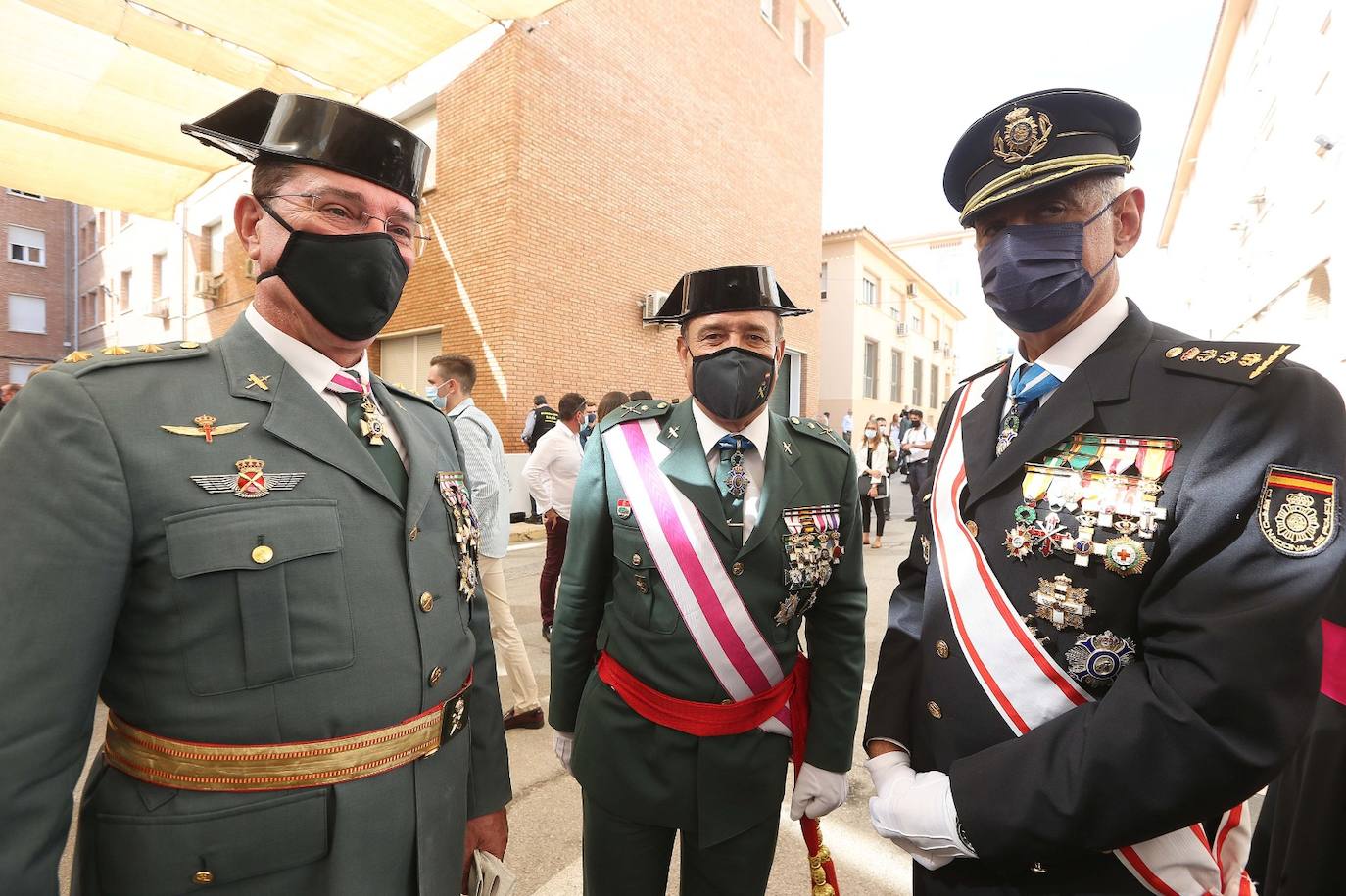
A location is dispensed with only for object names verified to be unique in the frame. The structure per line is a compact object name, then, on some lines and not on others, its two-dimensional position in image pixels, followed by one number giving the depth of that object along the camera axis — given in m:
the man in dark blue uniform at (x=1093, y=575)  0.93
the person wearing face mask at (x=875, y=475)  8.59
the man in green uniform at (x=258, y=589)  0.96
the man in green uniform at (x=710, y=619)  1.67
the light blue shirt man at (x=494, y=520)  3.70
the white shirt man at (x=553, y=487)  4.86
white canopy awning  5.18
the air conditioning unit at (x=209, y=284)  14.79
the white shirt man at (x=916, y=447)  8.44
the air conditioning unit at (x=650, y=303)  11.52
